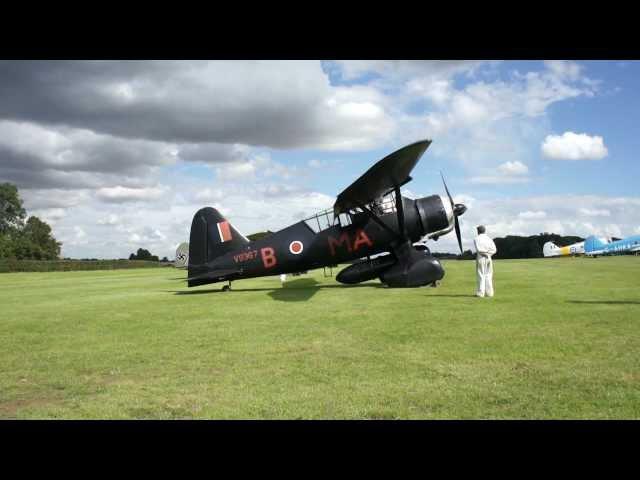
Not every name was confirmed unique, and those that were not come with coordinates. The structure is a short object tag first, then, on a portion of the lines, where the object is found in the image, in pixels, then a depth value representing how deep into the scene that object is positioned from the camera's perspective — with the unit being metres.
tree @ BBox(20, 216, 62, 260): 83.12
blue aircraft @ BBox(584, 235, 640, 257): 62.25
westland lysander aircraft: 14.76
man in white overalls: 11.44
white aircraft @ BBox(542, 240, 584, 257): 68.88
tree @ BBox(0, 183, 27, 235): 85.06
